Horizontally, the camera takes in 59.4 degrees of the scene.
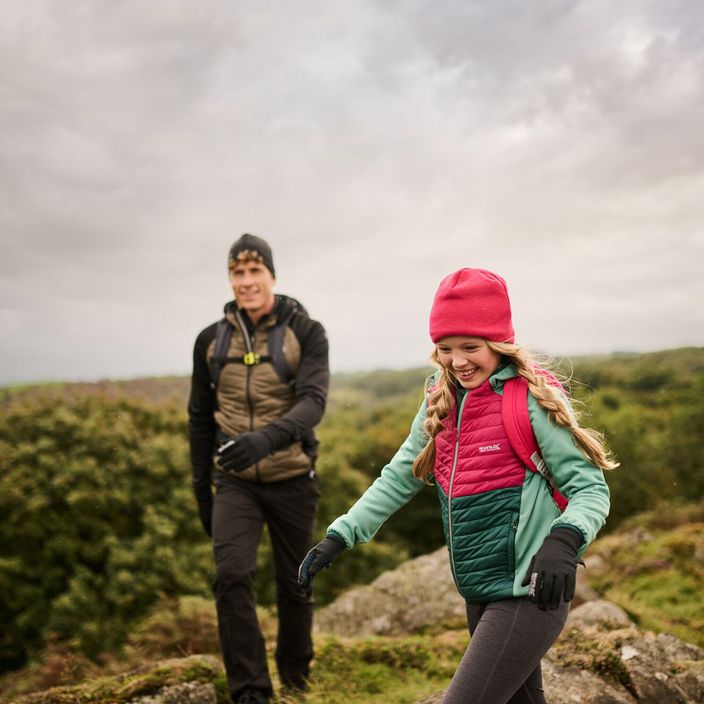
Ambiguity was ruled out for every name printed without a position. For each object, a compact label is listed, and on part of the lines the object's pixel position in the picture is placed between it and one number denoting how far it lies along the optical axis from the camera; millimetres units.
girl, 2334
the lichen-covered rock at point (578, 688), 3711
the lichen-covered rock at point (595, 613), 5593
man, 3900
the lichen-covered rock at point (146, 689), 3789
